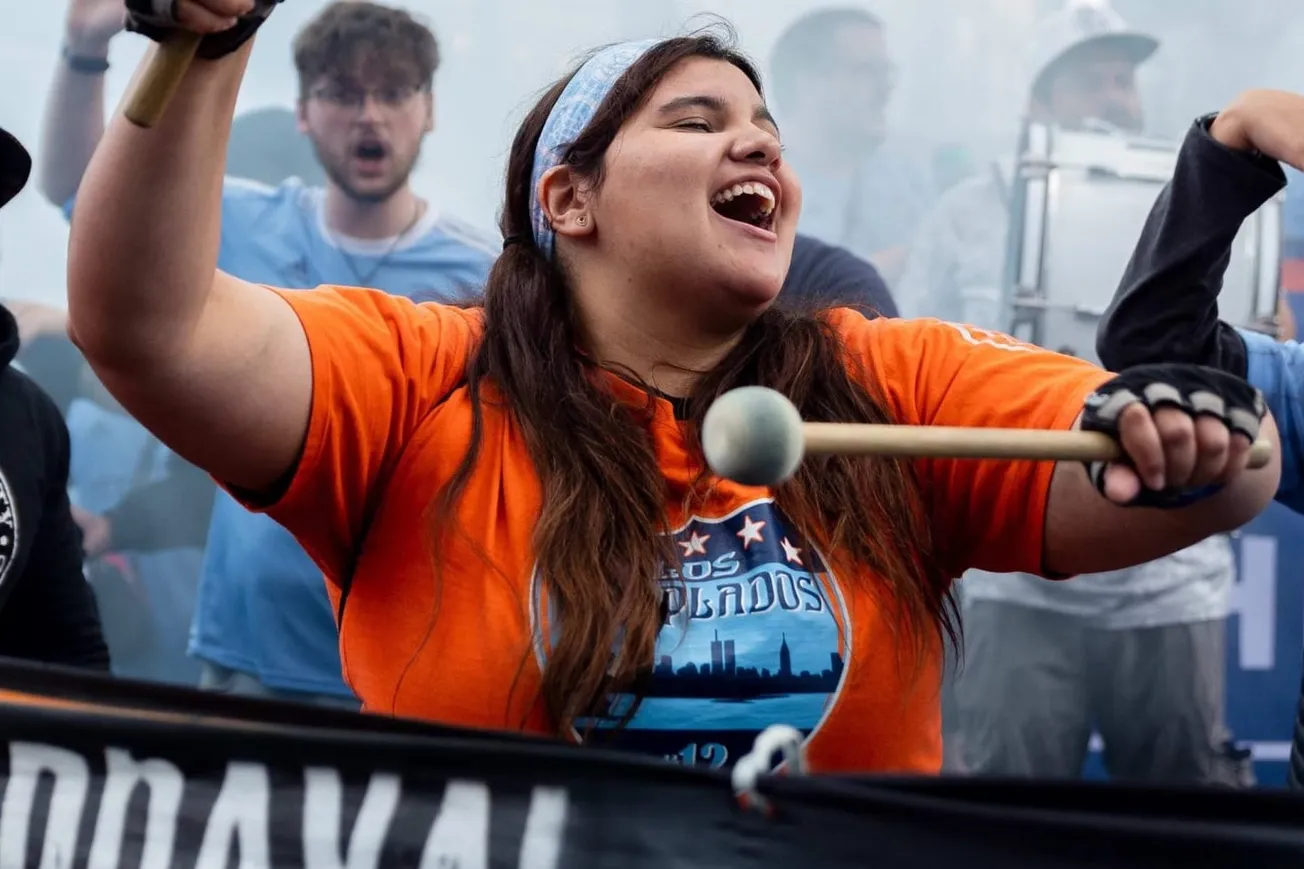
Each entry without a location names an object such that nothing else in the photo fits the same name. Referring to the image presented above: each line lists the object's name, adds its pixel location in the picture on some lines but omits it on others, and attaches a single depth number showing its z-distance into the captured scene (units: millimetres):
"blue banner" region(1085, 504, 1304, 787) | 6492
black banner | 2082
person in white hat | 6426
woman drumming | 2396
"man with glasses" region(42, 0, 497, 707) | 6398
